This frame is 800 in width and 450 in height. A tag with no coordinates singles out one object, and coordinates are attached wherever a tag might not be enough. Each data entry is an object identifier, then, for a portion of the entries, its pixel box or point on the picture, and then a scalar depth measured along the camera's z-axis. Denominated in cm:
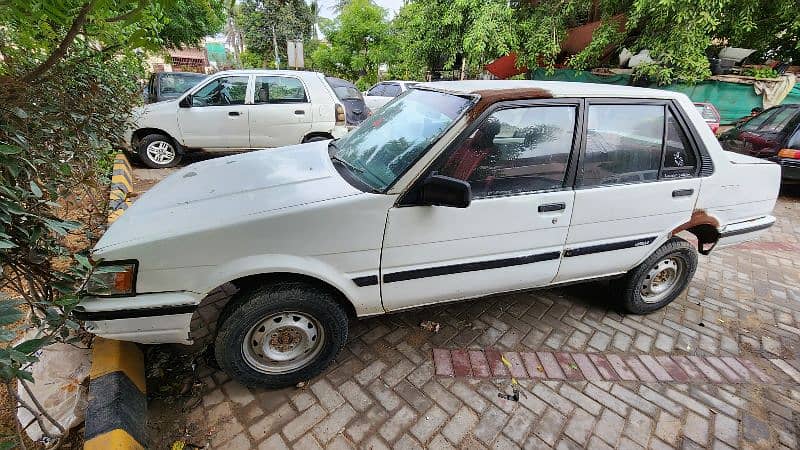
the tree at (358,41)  1947
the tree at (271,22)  3034
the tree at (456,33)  1321
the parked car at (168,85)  827
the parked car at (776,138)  648
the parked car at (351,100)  732
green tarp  1073
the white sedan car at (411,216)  195
